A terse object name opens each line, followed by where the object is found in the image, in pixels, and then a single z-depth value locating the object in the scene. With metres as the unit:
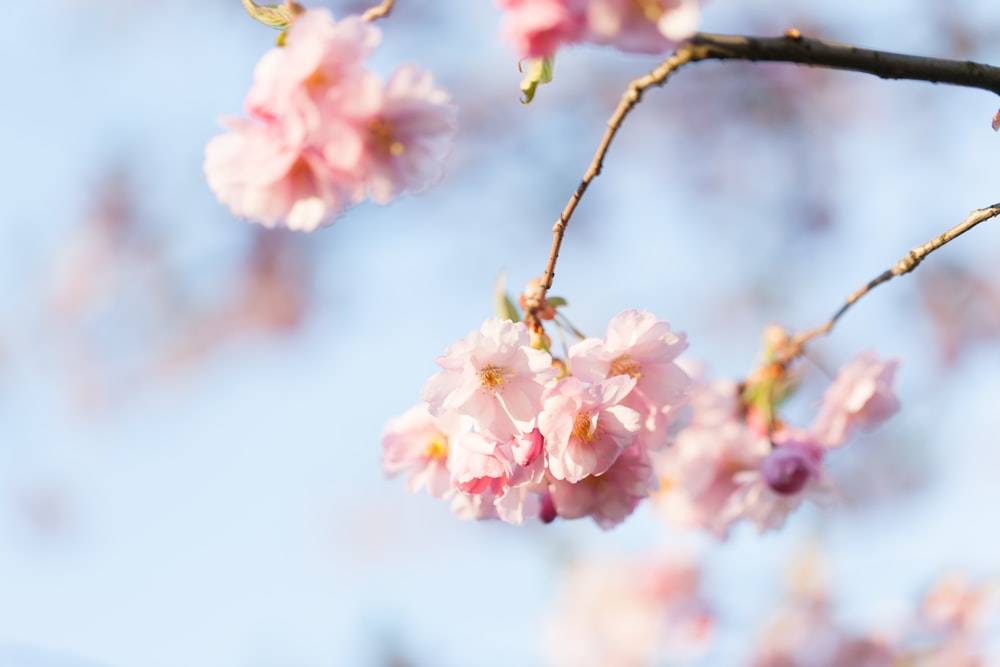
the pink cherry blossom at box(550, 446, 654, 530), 0.86
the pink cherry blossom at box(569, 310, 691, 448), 0.84
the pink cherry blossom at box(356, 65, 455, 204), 0.82
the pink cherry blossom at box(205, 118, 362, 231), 0.82
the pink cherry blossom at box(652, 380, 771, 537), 0.97
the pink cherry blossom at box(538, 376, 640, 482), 0.83
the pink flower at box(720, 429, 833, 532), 0.93
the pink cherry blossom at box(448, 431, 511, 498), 0.83
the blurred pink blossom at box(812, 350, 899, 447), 0.96
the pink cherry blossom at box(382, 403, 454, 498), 0.88
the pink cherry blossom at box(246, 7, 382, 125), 0.80
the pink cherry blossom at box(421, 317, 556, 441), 0.82
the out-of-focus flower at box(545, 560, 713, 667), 2.94
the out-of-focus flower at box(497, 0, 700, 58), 0.77
